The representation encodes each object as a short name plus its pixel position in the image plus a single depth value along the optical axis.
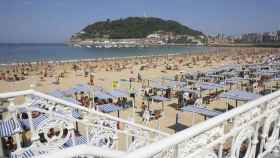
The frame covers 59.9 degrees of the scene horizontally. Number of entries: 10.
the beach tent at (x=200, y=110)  10.54
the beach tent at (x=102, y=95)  13.37
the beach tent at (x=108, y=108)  11.58
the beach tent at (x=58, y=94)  13.63
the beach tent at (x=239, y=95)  12.59
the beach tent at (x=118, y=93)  13.58
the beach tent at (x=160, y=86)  16.10
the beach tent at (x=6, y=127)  5.54
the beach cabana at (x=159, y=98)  14.19
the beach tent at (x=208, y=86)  15.37
